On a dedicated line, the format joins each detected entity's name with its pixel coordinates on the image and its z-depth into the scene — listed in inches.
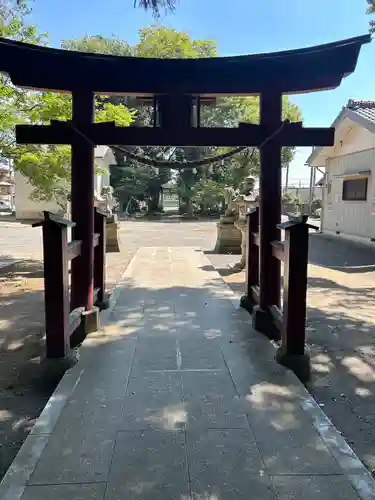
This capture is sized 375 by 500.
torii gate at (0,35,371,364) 151.6
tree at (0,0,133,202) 270.2
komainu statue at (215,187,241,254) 460.8
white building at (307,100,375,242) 548.7
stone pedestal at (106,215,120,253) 482.3
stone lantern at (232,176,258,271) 366.0
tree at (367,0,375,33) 259.0
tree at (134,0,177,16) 140.1
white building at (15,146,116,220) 941.8
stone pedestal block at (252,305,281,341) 165.0
